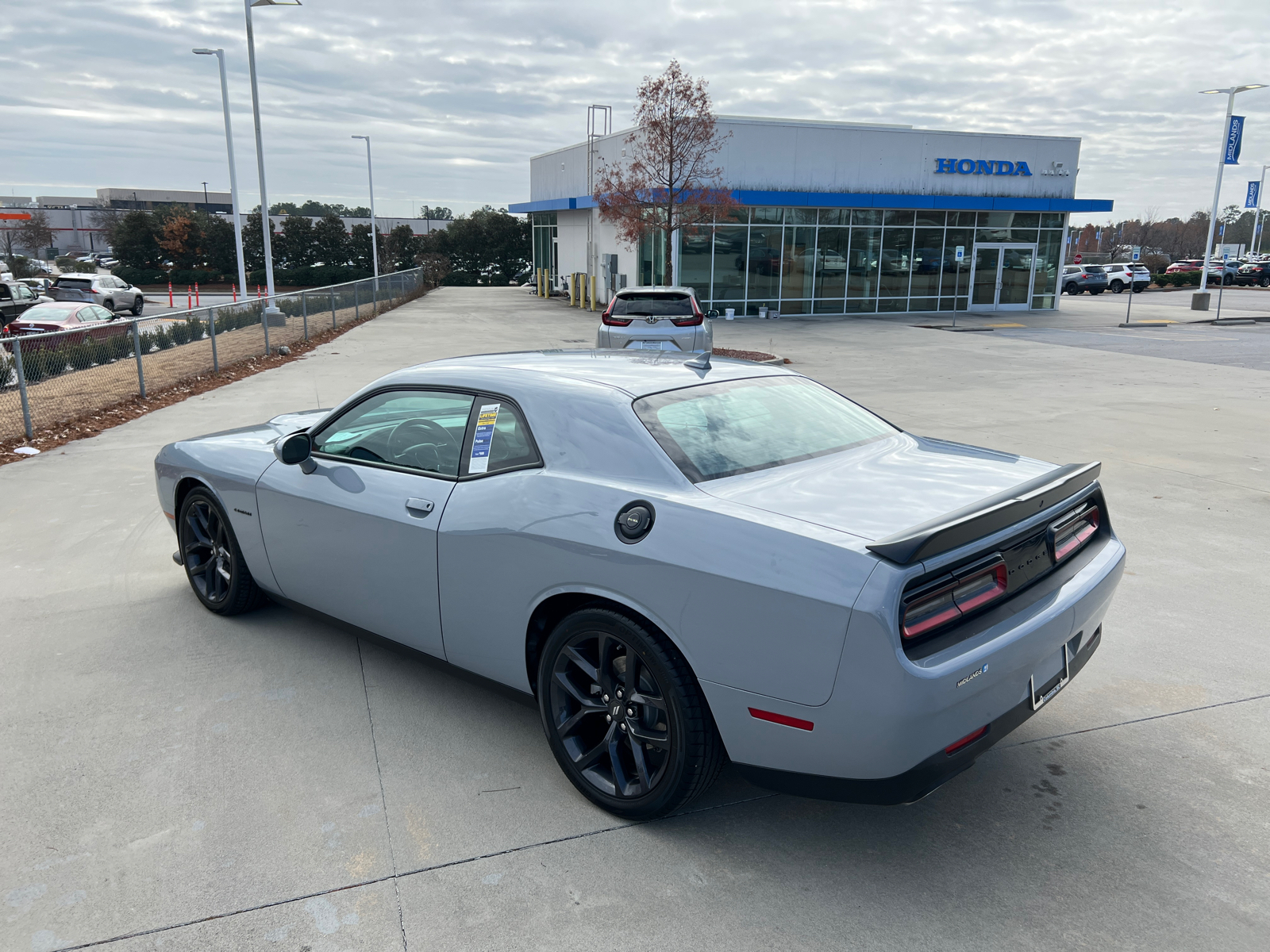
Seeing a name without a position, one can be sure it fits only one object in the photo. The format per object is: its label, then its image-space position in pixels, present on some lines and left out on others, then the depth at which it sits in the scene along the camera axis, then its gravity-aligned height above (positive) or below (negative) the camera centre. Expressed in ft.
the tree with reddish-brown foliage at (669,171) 75.15 +7.82
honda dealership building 95.35 +3.88
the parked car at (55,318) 70.38 -5.50
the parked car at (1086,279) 155.33 -3.21
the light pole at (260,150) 78.48 +9.44
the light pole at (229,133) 89.97 +11.84
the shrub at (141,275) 197.57 -5.12
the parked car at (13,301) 87.86 -4.90
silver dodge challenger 8.36 -3.30
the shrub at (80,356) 36.60 -4.25
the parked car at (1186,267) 188.33 -1.11
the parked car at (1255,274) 181.98 -2.55
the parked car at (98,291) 106.73 -4.73
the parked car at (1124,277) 156.66 -2.78
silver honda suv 49.52 -3.61
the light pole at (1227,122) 127.13 +19.42
